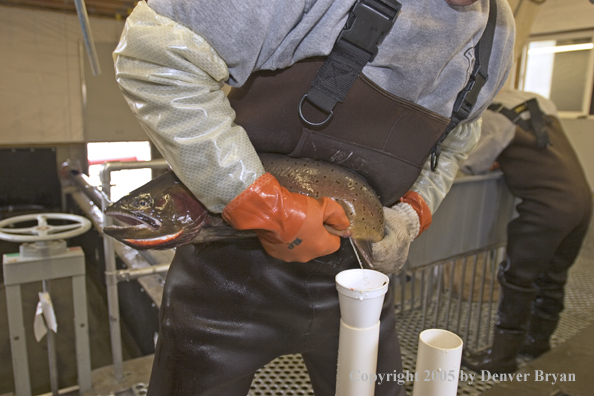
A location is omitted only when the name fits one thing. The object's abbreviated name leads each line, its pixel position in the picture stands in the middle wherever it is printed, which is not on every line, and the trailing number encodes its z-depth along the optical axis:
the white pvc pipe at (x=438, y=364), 0.57
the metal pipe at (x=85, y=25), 1.62
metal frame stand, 1.82
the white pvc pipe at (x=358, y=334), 0.64
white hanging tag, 1.75
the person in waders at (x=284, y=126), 0.80
